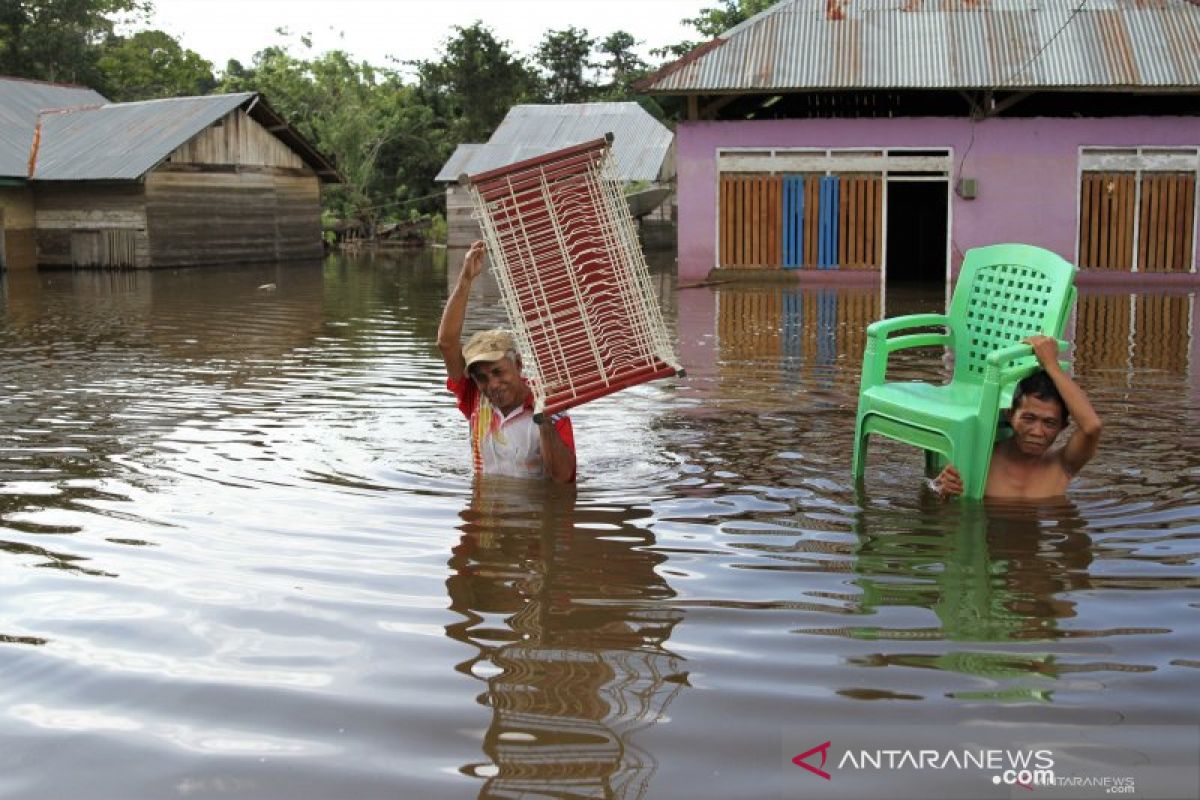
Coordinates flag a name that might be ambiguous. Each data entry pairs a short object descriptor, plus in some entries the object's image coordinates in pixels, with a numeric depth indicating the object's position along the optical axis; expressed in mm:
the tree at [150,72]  47875
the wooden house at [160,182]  28359
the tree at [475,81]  43281
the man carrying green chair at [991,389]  5395
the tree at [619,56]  52688
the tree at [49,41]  42531
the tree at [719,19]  37156
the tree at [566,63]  50781
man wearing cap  5613
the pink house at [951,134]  19766
